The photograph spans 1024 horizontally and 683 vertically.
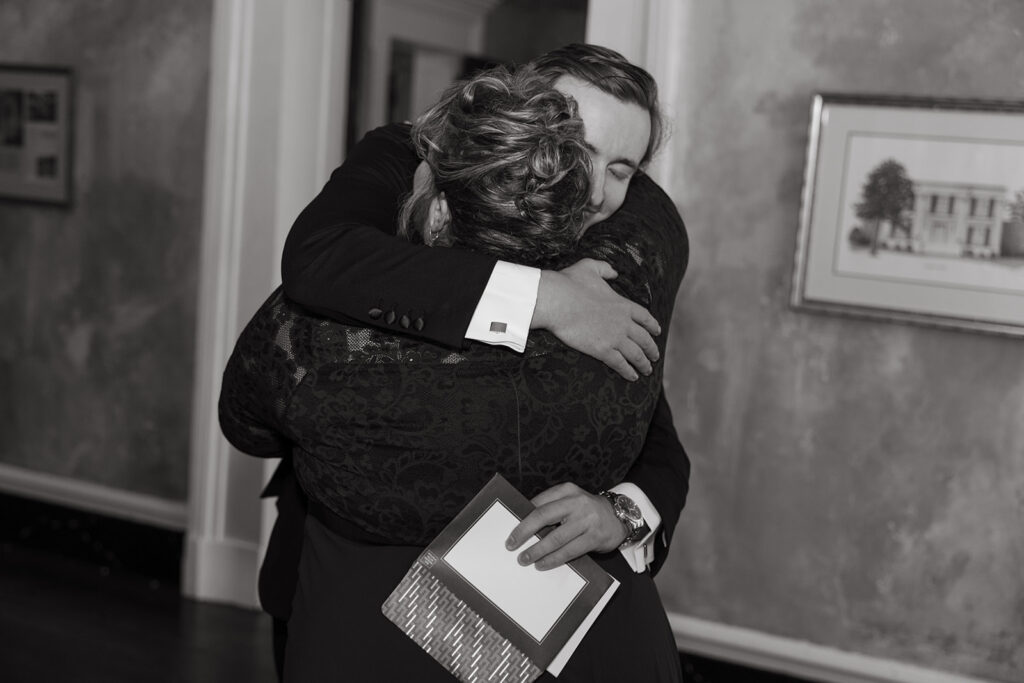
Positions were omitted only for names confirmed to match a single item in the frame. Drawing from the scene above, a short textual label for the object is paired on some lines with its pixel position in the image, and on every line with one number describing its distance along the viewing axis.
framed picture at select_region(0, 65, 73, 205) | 4.57
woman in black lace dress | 1.26
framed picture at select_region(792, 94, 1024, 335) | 2.94
